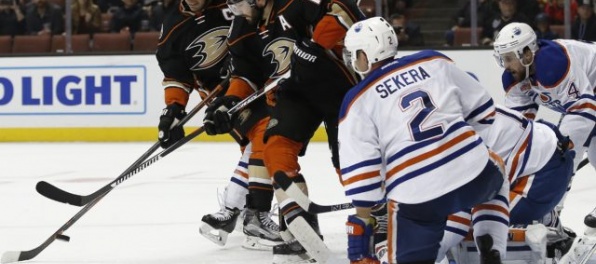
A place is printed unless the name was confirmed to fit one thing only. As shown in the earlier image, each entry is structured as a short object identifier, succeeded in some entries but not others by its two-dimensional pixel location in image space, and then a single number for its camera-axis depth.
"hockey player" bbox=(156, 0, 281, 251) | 8.97
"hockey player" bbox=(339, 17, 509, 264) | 5.80
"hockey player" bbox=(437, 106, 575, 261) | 6.84
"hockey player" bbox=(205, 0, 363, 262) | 8.02
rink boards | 18.95
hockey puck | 8.70
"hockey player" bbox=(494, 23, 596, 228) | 8.26
